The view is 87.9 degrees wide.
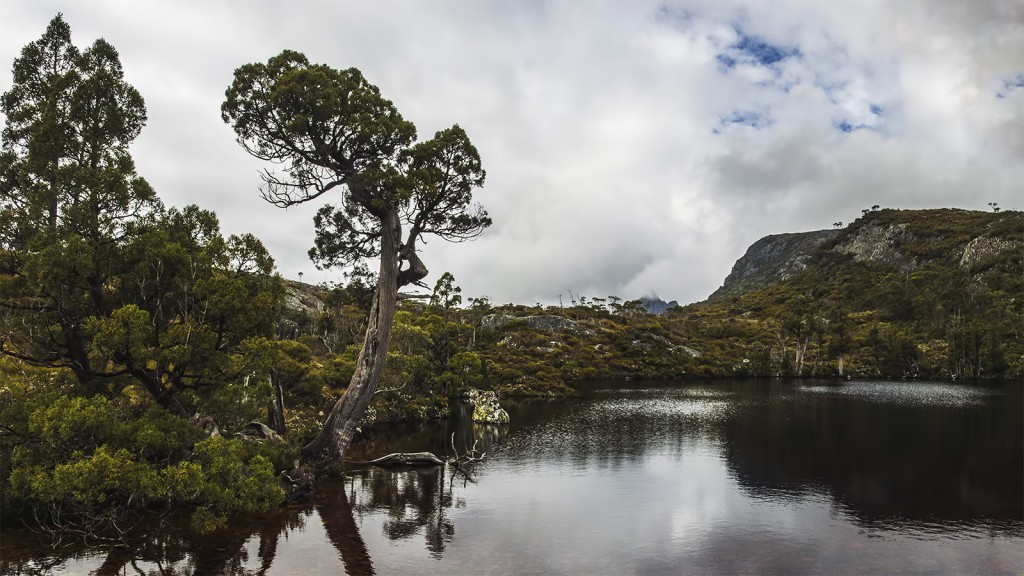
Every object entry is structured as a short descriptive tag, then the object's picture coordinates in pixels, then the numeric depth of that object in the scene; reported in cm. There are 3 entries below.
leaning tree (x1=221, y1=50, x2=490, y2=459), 2609
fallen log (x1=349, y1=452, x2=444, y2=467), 3275
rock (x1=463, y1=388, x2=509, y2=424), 5209
